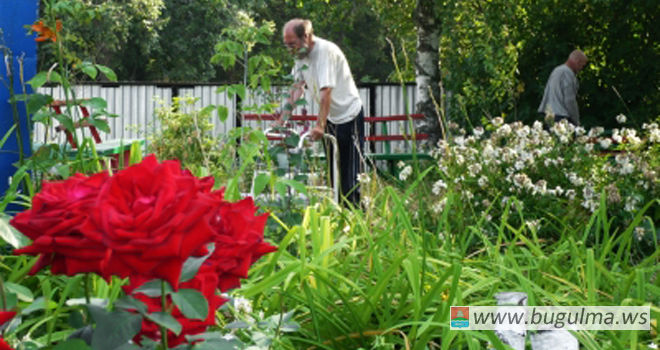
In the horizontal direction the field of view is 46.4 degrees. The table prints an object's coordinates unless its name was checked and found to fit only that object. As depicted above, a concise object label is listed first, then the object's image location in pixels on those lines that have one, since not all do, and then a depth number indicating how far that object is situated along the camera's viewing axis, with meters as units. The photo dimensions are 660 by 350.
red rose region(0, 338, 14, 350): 0.76
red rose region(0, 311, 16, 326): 0.75
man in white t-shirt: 4.93
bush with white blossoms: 3.78
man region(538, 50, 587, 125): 8.91
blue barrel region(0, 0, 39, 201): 3.82
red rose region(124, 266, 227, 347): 0.95
